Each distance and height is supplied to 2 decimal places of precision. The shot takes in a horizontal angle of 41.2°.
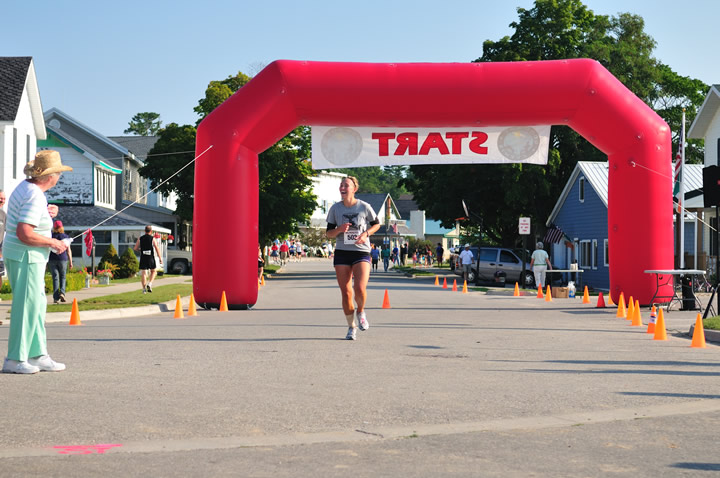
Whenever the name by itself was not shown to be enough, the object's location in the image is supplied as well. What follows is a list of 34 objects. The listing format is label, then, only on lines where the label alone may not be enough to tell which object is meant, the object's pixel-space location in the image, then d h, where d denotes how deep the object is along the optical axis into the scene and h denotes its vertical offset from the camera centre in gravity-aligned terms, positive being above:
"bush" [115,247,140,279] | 38.53 -0.07
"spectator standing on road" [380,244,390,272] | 55.85 +0.49
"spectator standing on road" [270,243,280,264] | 75.84 +0.86
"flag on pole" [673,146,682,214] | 29.74 +2.84
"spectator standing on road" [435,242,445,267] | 71.88 +0.71
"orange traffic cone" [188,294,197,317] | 16.89 -0.81
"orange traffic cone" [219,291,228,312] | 17.85 -0.76
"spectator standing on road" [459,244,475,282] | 38.69 +0.18
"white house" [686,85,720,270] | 34.88 +5.04
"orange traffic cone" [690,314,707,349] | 11.73 -0.91
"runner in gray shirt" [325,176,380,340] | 11.66 +0.27
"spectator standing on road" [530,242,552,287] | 30.12 -0.02
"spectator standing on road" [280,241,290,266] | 71.75 +0.85
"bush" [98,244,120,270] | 38.84 +0.22
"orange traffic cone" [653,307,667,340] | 12.75 -0.89
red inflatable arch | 17.69 +2.79
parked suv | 40.91 -0.07
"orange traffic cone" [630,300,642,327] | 15.40 -0.88
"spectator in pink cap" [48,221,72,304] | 18.98 -0.15
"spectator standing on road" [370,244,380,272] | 55.31 +0.42
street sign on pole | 34.34 +1.34
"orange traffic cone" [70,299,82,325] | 14.77 -0.83
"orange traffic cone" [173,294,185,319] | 16.41 -0.82
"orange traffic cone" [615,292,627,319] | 17.55 -0.86
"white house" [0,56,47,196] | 30.00 +4.84
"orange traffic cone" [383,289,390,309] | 19.72 -0.83
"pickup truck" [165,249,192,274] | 45.31 +0.02
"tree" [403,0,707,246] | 44.78 +5.30
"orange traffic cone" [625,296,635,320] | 16.58 -0.85
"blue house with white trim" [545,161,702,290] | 38.59 +1.84
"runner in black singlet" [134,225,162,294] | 23.03 +0.25
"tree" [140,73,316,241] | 47.00 +4.66
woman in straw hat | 7.94 +0.07
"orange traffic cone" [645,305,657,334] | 13.78 -0.88
